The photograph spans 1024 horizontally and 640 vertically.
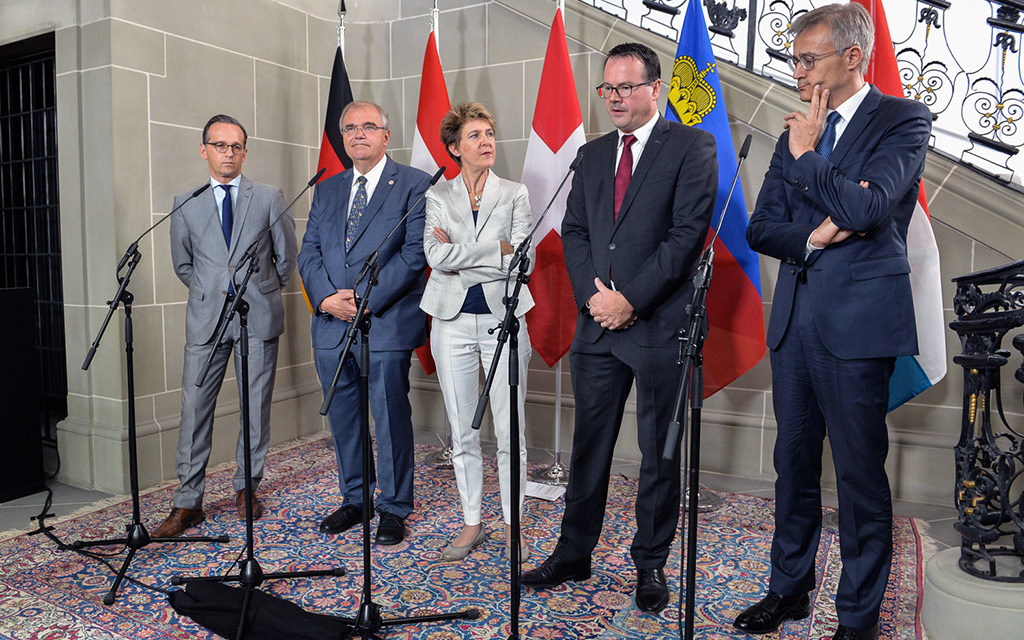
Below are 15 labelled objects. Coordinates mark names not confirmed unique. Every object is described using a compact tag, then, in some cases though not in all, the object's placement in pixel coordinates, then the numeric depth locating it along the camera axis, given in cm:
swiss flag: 405
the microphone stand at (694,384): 181
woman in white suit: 306
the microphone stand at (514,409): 212
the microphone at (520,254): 222
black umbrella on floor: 251
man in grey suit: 344
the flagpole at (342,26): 486
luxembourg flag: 322
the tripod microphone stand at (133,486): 286
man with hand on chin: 222
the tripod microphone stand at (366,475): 230
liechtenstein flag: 371
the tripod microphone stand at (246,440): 250
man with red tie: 264
